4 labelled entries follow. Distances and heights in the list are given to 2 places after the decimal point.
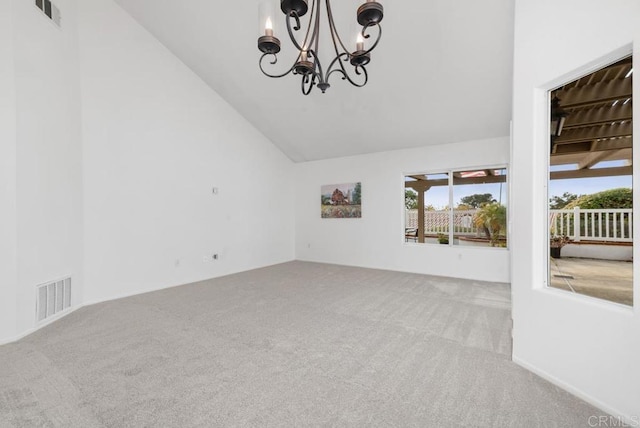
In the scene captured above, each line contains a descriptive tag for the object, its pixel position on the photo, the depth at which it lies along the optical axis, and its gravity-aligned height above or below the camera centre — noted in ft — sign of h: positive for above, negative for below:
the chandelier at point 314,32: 6.34 +4.41
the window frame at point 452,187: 17.19 +1.79
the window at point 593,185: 5.96 +0.72
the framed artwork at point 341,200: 22.47 +1.24
